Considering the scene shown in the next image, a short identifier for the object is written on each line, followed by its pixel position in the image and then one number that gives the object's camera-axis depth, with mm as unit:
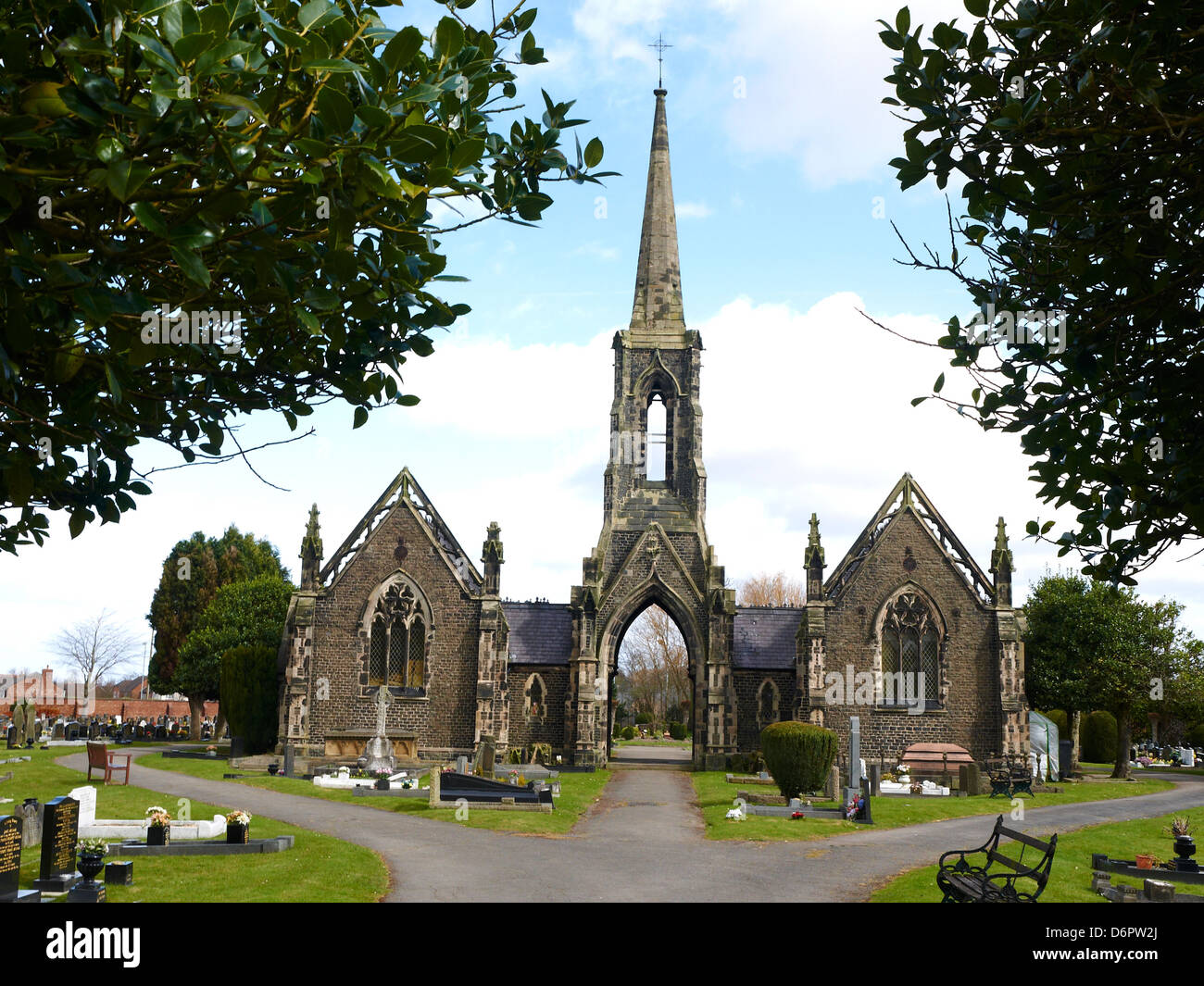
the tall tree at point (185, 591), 62250
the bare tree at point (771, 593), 86812
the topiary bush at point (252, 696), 38406
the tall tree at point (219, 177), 4512
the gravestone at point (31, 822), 16891
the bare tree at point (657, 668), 87500
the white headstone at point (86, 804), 17828
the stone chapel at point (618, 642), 36500
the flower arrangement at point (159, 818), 16875
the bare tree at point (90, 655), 83562
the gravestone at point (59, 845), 13703
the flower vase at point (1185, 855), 17031
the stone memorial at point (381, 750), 32594
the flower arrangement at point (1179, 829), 17547
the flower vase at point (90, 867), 13055
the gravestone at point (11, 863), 12484
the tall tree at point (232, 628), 49375
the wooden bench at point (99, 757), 27453
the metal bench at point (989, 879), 12391
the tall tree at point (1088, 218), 6539
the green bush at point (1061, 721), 52594
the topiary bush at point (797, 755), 26547
